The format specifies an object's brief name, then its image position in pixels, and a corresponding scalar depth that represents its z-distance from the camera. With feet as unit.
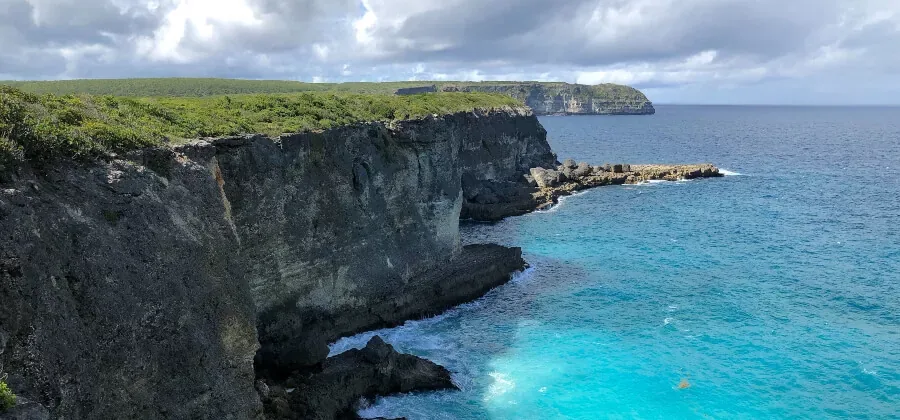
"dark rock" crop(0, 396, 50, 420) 42.36
